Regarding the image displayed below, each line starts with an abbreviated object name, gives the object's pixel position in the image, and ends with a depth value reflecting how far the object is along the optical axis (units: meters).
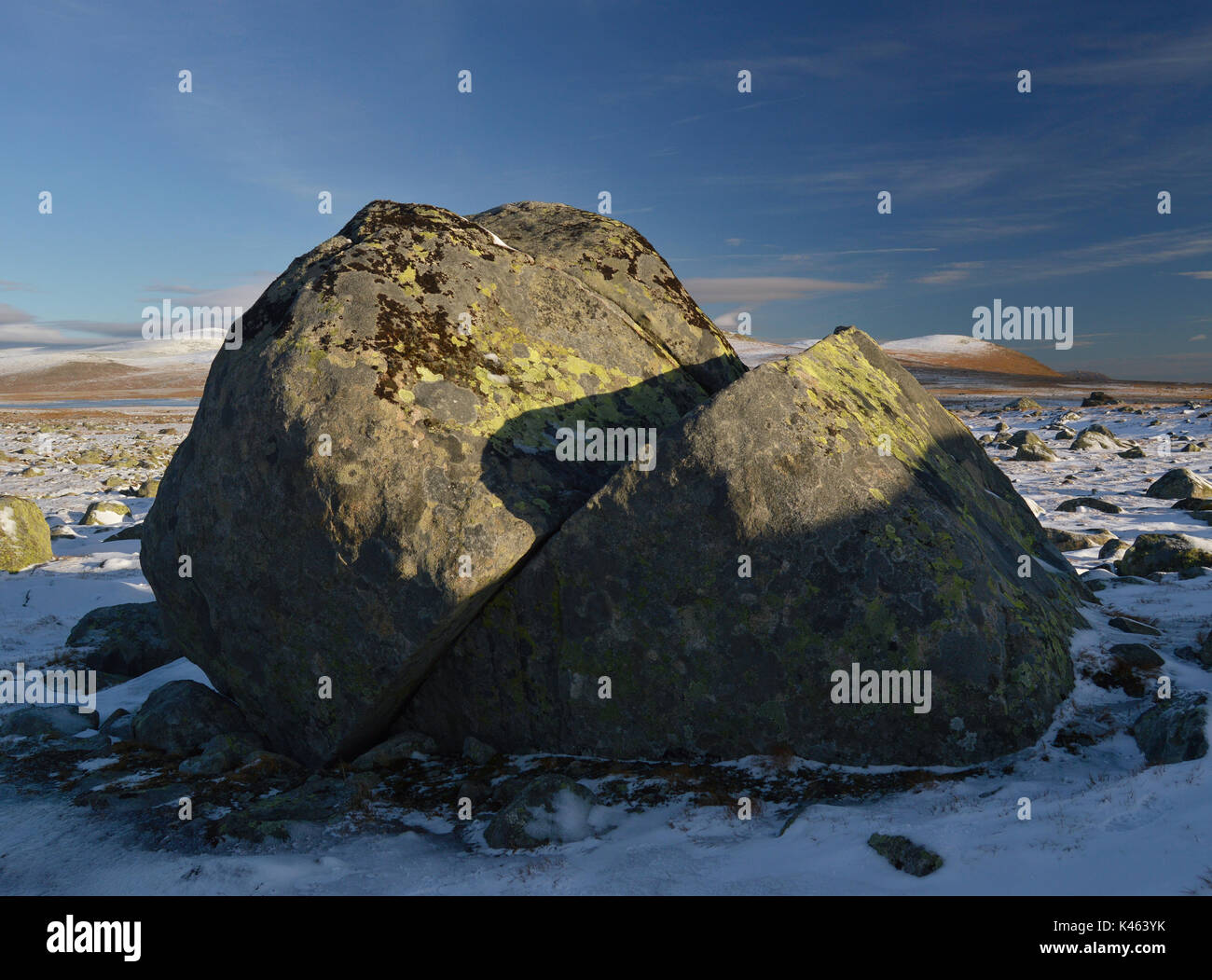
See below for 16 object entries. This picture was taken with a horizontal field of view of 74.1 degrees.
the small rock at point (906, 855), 3.61
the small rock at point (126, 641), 8.07
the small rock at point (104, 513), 15.20
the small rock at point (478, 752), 5.48
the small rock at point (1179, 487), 13.88
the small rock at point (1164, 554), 8.82
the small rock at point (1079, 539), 10.88
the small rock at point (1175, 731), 4.29
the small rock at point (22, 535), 11.34
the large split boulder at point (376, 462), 5.11
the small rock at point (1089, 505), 13.37
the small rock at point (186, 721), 6.03
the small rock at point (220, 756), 5.59
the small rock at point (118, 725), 6.37
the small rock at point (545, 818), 4.37
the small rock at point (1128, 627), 6.59
